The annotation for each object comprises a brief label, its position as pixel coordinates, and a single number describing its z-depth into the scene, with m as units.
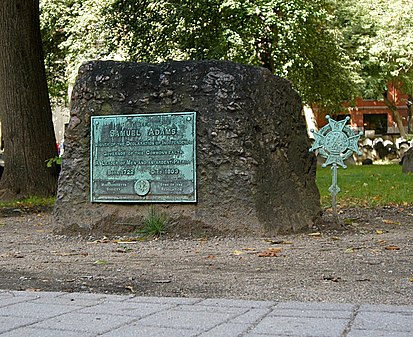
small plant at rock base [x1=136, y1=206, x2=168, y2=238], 9.67
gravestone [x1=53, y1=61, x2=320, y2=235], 9.52
